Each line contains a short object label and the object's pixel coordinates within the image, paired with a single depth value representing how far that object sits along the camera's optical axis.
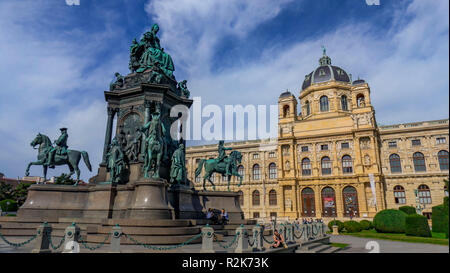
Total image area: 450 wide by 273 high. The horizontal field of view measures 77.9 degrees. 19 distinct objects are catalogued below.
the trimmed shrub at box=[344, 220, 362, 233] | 26.55
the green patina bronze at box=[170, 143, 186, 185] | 13.46
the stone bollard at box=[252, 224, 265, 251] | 8.56
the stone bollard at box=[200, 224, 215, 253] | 7.84
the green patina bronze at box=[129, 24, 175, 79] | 15.81
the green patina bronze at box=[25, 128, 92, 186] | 14.20
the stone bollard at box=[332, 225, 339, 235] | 24.34
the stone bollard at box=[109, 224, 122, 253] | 7.56
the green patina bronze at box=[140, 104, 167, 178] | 12.46
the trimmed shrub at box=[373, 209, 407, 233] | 22.58
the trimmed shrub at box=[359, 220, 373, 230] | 28.92
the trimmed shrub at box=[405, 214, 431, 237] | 18.82
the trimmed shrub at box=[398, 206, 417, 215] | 33.42
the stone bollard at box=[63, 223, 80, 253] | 7.34
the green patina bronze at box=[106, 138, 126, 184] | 12.98
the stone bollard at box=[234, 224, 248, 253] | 7.81
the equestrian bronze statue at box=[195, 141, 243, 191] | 17.44
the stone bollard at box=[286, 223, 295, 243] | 11.10
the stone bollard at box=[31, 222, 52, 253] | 7.40
